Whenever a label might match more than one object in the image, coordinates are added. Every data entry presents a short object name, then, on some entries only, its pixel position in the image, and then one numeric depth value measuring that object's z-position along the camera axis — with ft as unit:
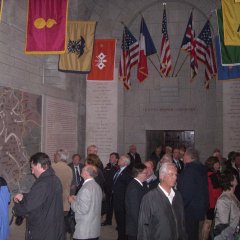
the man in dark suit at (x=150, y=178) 25.21
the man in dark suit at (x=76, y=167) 34.20
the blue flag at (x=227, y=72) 44.91
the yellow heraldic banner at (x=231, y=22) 34.78
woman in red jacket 26.78
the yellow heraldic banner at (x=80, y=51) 43.16
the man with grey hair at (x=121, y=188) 25.79
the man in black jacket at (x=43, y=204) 15.97
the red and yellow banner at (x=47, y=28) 33.96
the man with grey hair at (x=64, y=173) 27.22
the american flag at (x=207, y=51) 48.55
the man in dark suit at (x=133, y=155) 49.05
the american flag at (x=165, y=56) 48.70
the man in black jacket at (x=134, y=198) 20.61
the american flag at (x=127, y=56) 49.01
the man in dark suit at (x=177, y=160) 38.19
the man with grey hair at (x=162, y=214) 15.48
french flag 49.70
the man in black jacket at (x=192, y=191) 24.10
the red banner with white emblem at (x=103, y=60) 47.67
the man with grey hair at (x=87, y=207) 19.26
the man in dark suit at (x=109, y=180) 34.14
